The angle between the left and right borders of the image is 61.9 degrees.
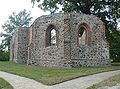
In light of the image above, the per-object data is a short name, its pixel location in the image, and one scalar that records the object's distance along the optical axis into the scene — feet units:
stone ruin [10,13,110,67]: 30.95
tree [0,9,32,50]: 76.97
